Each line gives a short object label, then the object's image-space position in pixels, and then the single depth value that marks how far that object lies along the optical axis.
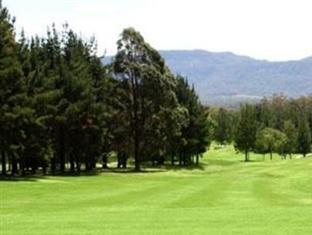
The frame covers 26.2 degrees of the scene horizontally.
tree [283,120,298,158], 149.25
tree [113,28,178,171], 73.81
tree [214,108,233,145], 179.38
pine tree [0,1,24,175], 50.31
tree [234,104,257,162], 135.75
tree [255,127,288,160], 142.00
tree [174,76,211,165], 98.06
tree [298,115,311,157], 144.88
